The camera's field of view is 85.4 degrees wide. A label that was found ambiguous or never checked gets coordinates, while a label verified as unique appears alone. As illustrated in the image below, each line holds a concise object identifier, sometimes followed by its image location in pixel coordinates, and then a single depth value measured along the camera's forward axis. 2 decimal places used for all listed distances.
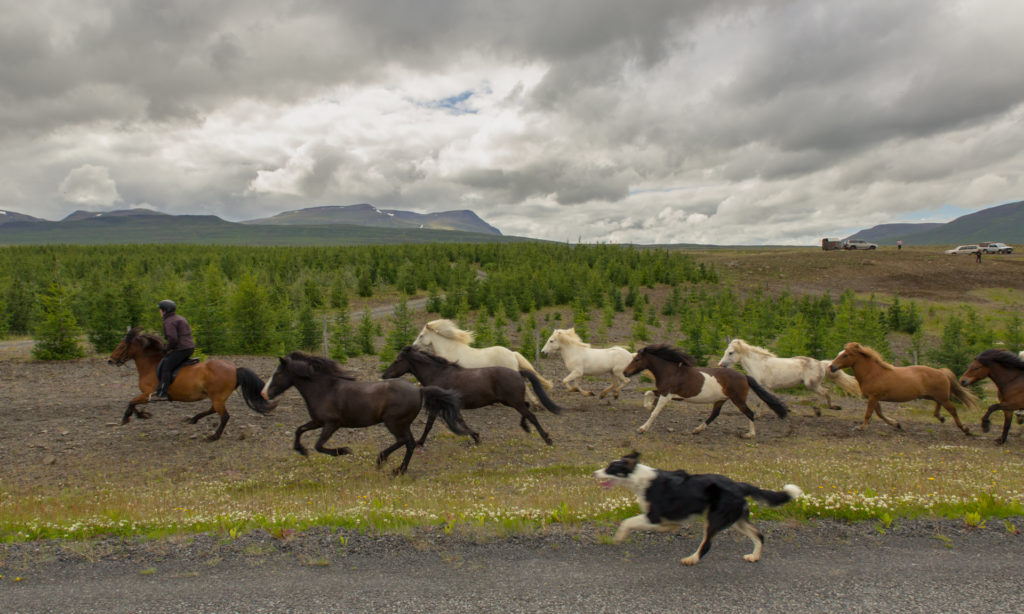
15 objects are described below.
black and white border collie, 5.33
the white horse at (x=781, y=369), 14.79
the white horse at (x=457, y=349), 13.92
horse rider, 11.13
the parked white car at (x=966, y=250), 73.31
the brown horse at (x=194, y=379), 11.04
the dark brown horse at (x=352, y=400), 9.17
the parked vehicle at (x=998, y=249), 71.94
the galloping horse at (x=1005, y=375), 11.75
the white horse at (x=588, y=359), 16.19
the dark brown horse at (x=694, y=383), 12.39
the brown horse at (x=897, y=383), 13.02
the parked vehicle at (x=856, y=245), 82.12
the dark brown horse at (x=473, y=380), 11.13
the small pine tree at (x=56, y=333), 18.77
